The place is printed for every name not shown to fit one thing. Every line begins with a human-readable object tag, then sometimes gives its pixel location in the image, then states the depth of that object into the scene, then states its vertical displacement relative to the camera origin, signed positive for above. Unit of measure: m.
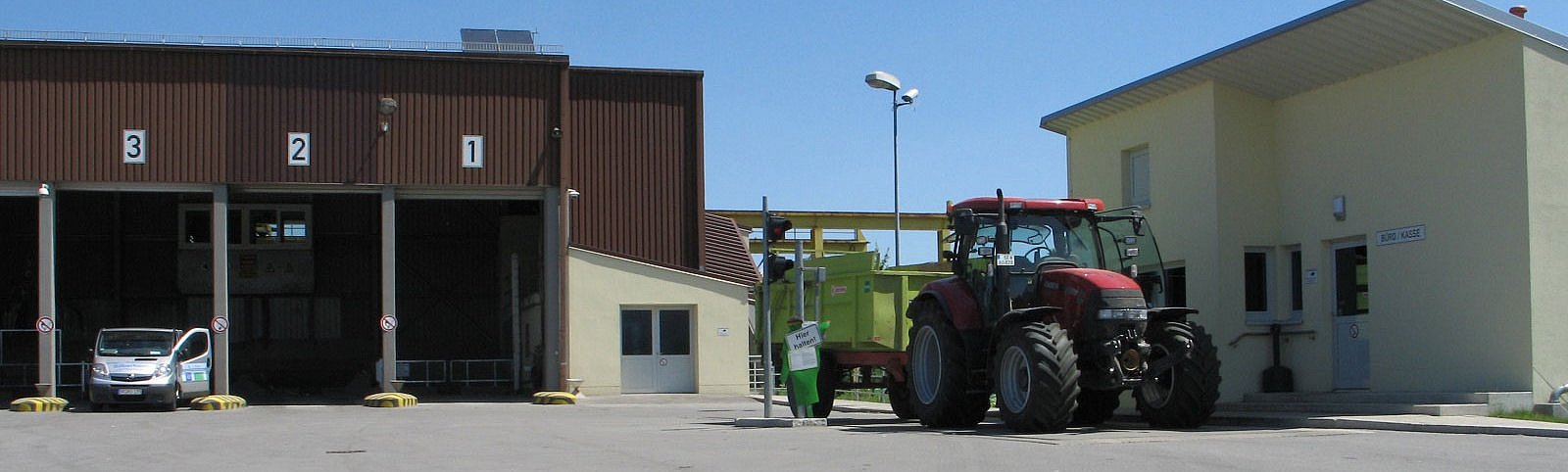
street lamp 27.47 +3.77
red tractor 14.32 -0.38
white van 25.14 -1.11
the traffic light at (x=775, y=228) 18.11 +0.76
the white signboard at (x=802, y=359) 17.59 -0.77
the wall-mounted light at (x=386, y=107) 27.38 +3.40
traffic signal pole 17.91 -0.76
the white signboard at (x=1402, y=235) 17.52 +0.57
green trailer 17.66 -0.34
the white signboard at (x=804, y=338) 17.42 -0.52
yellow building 16.09 +1.15
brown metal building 27.03 +2.09
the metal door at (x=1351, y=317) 18.73 -0.39
